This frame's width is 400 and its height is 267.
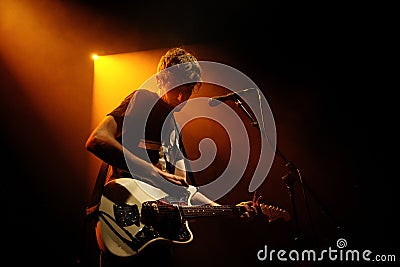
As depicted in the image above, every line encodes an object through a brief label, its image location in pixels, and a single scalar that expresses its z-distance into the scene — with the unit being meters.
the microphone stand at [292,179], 1.90
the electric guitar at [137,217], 1.52
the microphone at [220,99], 2.01
